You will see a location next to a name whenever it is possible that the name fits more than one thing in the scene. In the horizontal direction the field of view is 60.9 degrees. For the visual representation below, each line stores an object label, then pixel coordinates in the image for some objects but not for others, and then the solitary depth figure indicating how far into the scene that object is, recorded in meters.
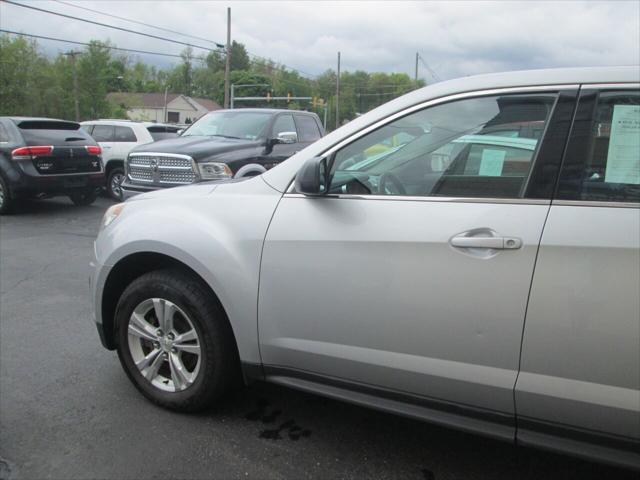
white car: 12.35
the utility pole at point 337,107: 55.73
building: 85.12
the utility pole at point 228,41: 34.94
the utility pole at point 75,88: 54.18
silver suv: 2.00
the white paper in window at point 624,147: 2.04
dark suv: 9.39
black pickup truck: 7.78
